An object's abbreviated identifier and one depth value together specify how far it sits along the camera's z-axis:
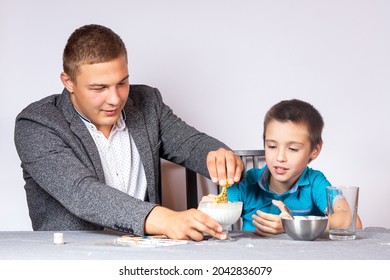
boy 2.85
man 2.45
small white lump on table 2.34
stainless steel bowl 2.35
